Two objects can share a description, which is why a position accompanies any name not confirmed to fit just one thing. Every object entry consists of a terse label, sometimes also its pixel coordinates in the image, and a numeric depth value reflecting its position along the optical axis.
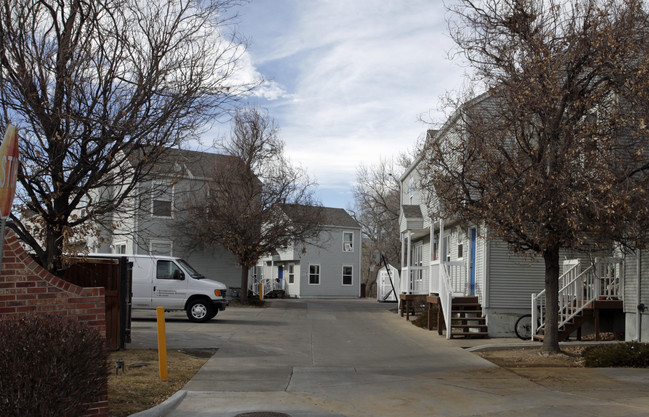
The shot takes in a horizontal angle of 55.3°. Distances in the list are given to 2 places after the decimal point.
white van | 19.28
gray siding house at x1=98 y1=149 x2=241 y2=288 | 29.16
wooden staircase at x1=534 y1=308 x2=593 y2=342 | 15.27
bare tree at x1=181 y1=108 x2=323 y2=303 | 27.88
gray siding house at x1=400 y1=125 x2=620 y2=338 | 15.64
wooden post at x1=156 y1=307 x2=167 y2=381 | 9.48
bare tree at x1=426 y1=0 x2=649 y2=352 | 10.80
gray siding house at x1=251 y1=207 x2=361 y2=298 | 45.41
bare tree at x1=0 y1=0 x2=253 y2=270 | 8.79
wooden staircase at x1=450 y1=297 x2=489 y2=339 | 17.02
